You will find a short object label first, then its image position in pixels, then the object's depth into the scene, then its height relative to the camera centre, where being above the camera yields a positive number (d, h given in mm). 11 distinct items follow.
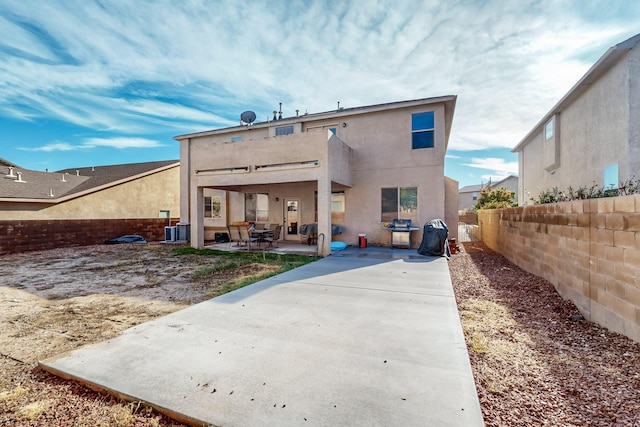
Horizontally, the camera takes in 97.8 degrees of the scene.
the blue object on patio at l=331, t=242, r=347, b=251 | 11484 -1274
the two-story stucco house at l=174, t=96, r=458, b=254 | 10695 +2059
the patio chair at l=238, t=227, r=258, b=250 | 11789 -882
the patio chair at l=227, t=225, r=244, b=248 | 12086 -764
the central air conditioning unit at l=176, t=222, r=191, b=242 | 16312 -900
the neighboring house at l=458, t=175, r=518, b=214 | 43822 +4635
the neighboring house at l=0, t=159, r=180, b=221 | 13781 +1333
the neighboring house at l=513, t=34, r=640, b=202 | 9281 +3675
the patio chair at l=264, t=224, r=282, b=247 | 12509 -905
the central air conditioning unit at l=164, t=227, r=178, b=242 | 16250 -1016
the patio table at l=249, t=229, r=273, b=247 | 12180 -801
